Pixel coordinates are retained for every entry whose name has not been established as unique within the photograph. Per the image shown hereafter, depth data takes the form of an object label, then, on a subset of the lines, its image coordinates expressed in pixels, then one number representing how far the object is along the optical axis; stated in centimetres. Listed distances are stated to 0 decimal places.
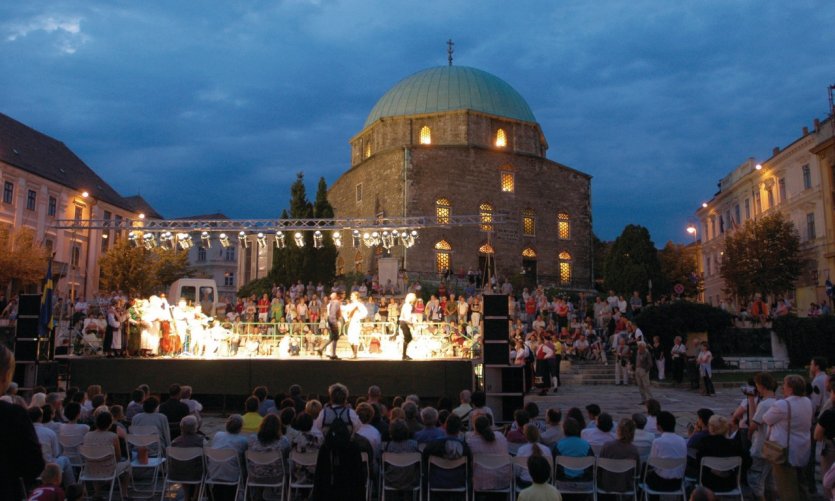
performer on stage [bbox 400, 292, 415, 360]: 1669
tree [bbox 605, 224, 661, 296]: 4175
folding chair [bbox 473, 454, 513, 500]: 686
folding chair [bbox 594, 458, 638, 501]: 680
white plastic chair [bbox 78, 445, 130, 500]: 745
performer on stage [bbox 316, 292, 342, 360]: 1705
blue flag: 1573
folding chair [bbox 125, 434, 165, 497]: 804
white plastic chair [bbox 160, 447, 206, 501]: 733
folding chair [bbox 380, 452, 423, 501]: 690
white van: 2328
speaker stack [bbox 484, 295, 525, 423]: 1273
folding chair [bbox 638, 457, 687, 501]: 683
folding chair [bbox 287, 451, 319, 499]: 709
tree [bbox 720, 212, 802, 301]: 3400
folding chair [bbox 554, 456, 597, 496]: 675
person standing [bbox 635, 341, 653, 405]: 1606
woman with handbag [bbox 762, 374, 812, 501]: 675
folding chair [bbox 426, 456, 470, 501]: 682
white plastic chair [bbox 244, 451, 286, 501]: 712
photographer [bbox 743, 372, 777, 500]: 732
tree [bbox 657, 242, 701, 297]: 5312
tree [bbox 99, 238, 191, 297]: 3916
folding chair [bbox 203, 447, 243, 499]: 718
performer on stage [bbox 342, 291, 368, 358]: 1742
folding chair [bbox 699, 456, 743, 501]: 670
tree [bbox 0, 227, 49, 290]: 3128
